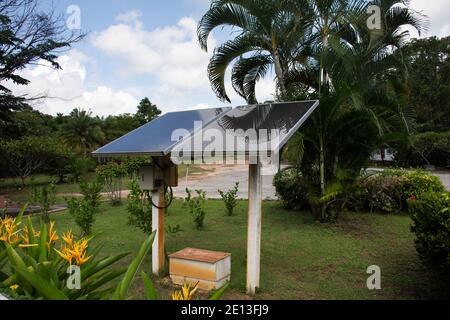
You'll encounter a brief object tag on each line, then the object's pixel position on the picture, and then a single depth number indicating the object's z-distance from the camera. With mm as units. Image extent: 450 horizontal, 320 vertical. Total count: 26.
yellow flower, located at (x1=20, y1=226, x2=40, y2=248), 3156
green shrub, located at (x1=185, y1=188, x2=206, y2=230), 7833
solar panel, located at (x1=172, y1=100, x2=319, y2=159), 3574
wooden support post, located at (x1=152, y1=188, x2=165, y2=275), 4793
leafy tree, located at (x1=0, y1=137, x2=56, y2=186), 18188
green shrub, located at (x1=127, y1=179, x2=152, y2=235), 5938
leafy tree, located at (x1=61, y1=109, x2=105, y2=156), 31828
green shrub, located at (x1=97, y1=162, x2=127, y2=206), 11570
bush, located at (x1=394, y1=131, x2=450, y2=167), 22030
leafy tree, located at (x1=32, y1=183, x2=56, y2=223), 8836
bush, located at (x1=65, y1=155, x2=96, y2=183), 20891
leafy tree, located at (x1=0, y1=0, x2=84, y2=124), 14320
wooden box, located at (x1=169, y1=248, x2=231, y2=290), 4254
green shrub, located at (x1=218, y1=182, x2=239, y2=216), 9375
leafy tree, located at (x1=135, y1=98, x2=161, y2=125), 48259
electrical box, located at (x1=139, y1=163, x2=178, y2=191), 4734
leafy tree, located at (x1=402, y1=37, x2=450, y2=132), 27906
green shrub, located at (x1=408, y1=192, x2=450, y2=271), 3686
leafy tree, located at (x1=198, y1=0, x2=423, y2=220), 7078
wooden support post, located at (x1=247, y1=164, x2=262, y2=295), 4090
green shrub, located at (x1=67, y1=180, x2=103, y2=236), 6891
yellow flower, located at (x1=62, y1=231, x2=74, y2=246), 2619
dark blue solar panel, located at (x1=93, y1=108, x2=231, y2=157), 3968
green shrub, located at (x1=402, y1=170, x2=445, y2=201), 8703
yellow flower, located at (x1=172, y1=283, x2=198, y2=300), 1950
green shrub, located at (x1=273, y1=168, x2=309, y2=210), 9453
